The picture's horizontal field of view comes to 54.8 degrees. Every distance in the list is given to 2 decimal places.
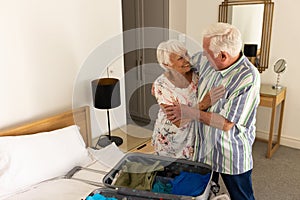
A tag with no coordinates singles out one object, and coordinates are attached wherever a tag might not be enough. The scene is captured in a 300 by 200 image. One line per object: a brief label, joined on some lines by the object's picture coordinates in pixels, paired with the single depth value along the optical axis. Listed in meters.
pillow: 1.56
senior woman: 1.55
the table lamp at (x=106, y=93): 2.04
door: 2.02
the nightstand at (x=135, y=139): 2.01
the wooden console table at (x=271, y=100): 2.89
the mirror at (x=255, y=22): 3.10
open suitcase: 1.38
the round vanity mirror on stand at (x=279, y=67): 2.99
